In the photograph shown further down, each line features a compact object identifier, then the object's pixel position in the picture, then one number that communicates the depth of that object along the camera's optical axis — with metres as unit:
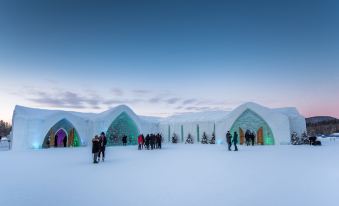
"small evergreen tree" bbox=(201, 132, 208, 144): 31.78
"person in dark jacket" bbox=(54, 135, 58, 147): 29.54
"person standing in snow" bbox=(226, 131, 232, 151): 18.18
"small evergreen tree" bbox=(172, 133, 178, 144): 35.70
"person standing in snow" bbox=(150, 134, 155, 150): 22.09
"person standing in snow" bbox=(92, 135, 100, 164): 11.71
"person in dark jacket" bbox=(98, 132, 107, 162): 12.73
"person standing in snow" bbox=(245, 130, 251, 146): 24.58
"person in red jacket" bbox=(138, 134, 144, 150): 21.59
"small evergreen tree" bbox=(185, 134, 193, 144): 33.72
